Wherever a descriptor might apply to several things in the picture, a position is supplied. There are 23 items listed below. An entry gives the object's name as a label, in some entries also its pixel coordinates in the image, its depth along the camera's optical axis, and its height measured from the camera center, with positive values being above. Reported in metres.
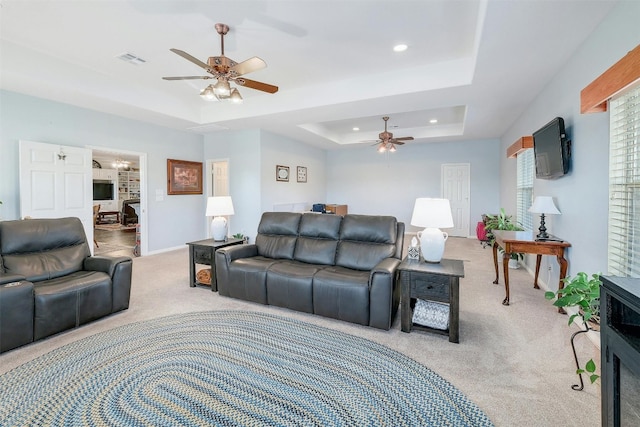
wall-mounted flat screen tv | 2.92 +0.58
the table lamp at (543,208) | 3.07 -0.03
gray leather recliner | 2.30 -0.70
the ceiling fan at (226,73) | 2.78 +1.29
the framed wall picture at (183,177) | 6.17 +0.57
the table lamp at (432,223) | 2.67 -0.17
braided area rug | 1.60 -1.13
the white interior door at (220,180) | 7.58 +0.61
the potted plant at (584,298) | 1.62 -0.51
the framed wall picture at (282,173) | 6.88 +0.72
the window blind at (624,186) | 1.95 +0.13
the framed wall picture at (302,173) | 7.90 +0.81
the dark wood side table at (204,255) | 3.66 -0.66
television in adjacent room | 10.50 +0.45
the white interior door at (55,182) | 4.06 +0.30
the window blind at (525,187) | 4.52 +0.28
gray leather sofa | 2.66 -0.66
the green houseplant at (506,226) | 4.30 -0.33
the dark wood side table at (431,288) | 2.42 -0.71
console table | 2.90 -0.42
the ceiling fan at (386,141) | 6.42 +1.39
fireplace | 1.04 -0.53
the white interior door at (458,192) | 8.02 +0.34
